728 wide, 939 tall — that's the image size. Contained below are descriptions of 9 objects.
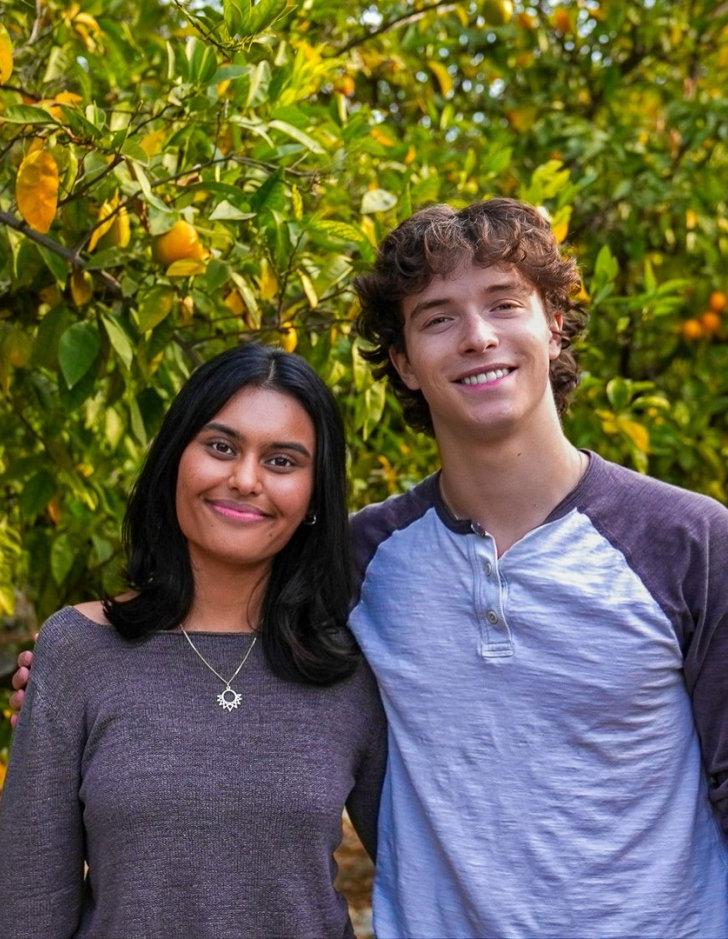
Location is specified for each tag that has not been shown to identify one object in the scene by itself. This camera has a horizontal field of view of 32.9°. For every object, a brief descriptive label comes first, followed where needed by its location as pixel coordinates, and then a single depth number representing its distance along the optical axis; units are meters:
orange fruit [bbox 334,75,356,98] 2.87
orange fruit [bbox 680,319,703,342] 3.47
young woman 1.64
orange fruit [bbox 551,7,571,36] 3.39
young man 1.66
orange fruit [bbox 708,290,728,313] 3.46
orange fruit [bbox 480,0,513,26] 2.92
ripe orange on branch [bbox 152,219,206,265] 1.80
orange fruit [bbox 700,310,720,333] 3.47
